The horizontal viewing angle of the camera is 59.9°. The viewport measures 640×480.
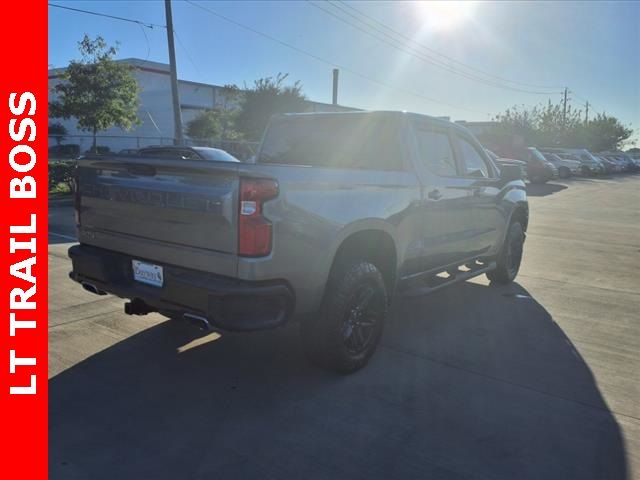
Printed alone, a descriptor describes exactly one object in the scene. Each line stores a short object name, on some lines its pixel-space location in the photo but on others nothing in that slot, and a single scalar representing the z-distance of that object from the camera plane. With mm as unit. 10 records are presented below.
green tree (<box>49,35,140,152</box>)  19578
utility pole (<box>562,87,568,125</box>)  68306
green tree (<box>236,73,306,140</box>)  37156
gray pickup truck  3223
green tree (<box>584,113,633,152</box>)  71500
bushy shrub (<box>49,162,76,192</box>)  16406
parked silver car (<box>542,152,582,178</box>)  32594
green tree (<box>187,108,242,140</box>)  39344
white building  43656
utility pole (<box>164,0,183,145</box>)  18145
